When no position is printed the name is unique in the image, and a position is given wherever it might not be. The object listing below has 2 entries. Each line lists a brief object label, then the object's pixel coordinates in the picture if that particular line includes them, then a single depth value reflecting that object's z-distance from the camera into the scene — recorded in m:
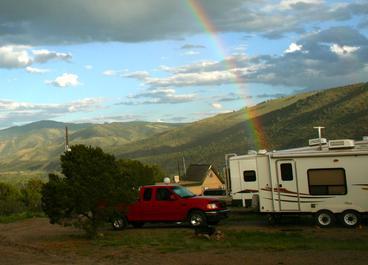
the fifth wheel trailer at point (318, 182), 16.69
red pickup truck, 18.30
